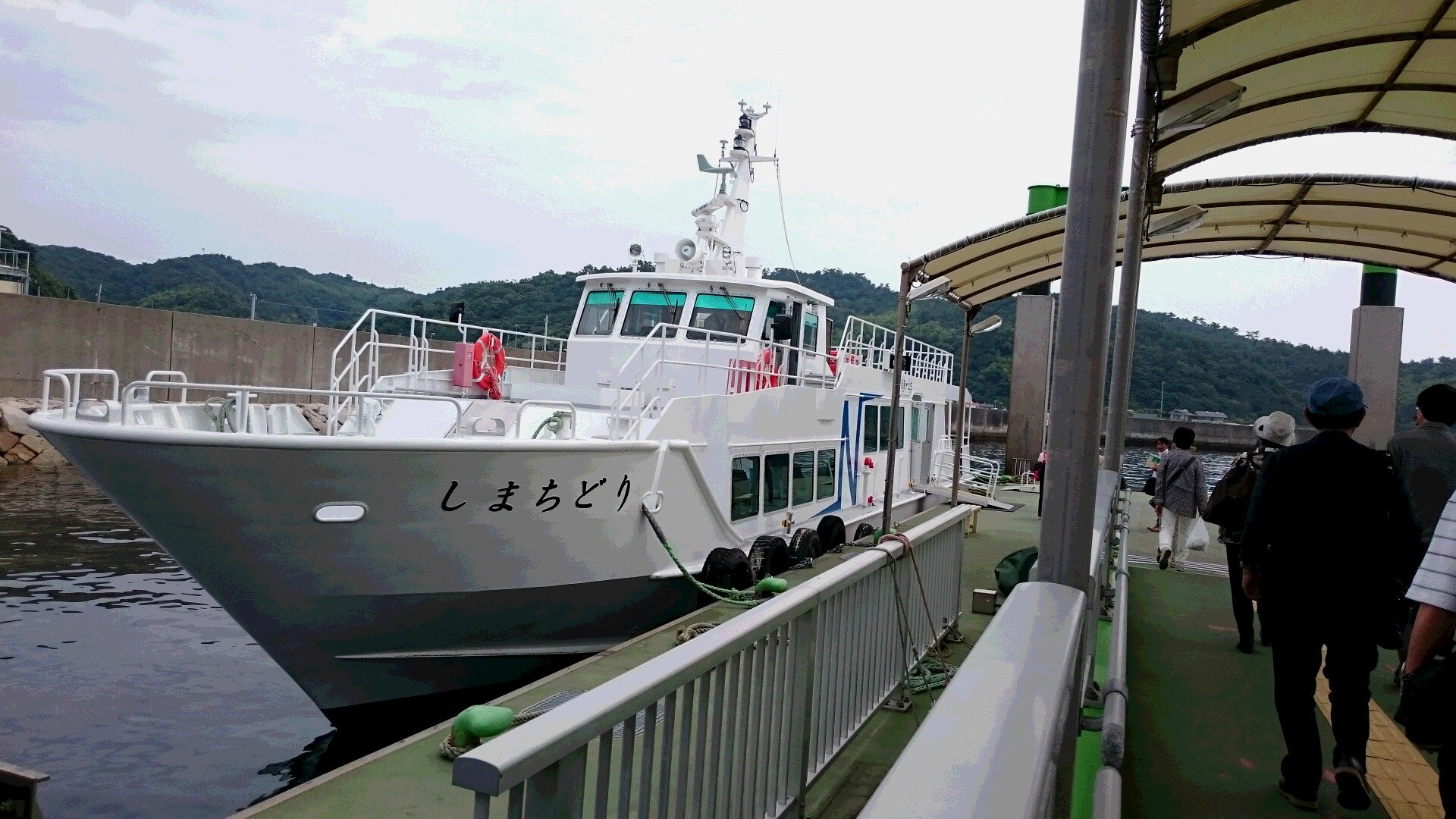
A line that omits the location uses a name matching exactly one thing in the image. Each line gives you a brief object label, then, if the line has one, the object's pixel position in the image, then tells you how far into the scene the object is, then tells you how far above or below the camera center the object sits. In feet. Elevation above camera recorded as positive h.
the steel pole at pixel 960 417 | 41.97 -0.12
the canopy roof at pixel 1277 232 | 29.22 +7.17
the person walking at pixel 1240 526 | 20.06 -2.00
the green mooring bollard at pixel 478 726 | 16.84 -5.86
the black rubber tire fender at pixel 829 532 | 36.88 -4.74
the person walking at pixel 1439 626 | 8.11 -1.51
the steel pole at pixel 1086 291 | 10.96 +1.51
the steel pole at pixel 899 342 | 30.19 +2.16
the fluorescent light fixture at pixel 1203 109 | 20.39 +6.79
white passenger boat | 20.74 -2.60
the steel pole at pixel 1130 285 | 21.53 +3.67
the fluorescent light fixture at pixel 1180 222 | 27.48 +5.88
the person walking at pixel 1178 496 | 31.73 -2.23
